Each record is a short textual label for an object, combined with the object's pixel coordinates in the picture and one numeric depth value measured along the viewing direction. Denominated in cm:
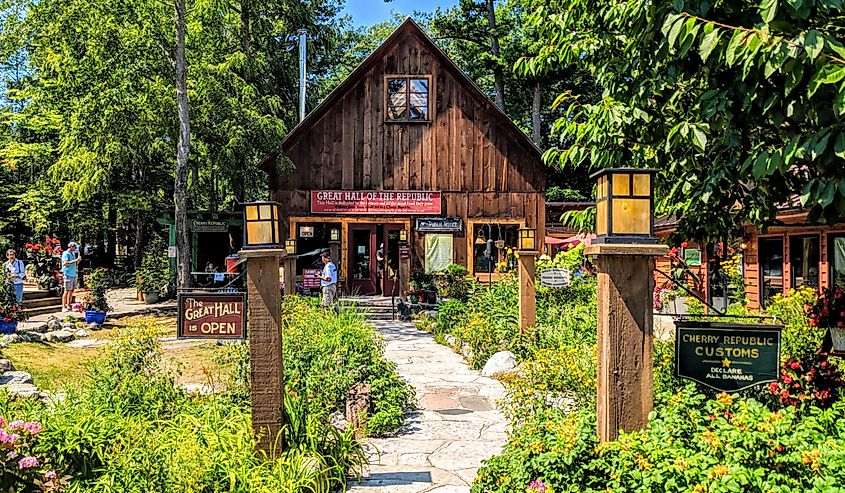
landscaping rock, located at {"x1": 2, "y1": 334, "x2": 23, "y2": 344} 1152
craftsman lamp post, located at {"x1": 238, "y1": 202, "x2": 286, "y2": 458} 473
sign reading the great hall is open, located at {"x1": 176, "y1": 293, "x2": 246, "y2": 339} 504
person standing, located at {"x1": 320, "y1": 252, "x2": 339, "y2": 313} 1495
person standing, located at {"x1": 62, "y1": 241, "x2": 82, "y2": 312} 1617
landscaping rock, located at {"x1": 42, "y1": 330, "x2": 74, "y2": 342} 1255
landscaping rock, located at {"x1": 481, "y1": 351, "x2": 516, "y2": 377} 917
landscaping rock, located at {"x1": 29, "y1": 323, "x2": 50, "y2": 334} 1306
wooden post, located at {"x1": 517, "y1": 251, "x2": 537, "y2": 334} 988
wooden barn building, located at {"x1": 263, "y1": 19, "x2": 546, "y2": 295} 1942
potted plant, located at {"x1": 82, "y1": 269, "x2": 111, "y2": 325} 1441
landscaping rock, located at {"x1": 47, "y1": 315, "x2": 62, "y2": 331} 1359
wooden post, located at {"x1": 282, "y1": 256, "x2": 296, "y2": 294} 1335
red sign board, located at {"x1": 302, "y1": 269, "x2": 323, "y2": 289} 1908
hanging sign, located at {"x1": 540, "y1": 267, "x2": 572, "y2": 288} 1167
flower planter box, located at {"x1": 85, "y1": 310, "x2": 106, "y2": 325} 1438
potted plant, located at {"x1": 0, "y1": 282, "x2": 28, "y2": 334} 1235
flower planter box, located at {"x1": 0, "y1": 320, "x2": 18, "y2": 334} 1230
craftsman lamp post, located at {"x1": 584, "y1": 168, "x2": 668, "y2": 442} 409
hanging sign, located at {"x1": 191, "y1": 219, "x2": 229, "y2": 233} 2178
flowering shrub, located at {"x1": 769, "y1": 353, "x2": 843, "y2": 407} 447
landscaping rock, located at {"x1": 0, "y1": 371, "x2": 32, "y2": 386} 787
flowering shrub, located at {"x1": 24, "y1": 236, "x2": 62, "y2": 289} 2000
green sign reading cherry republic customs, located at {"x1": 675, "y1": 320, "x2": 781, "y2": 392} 418
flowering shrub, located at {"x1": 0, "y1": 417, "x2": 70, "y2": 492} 351
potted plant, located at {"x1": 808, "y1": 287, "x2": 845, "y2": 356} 473
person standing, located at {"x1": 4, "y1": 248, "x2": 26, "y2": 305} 1476
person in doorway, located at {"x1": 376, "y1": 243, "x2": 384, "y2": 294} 2017
